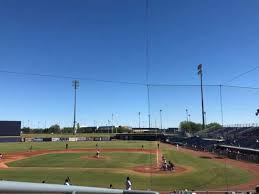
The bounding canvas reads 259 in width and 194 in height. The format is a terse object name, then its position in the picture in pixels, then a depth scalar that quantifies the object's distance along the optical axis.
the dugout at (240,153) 24.00
